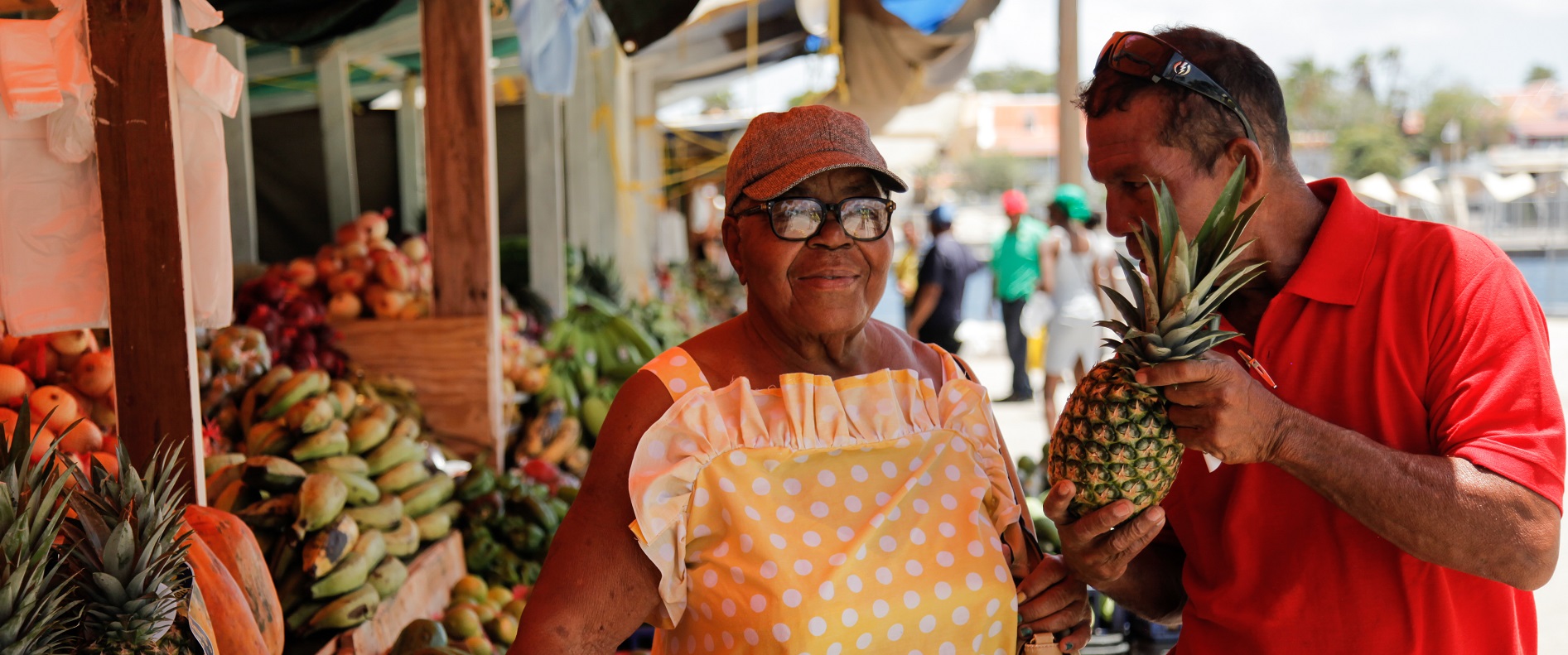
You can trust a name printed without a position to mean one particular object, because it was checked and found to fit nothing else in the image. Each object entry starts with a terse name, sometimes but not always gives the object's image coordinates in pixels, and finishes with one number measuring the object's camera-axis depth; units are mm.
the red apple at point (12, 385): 2975
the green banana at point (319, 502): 3441
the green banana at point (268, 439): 3926
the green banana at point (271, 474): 3506
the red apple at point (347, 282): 5734
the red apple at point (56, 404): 2959
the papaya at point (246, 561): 2484
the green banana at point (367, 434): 4242
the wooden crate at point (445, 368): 5141
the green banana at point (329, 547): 3330
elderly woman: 1912
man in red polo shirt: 1698
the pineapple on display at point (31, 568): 1499
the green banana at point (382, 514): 3789
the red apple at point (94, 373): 3227
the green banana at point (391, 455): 4242
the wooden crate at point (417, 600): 3332
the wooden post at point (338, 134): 8219
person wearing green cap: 9703
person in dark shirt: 10500
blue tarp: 8789
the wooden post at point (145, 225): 2369
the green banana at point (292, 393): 4148
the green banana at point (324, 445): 3896
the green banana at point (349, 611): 3273
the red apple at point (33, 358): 3123
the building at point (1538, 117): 63125
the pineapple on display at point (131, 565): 1658
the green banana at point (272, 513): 3422
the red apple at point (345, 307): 5566
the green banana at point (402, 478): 4230
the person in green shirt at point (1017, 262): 11070
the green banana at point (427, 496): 4258
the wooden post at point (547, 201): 6879
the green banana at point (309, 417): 3992
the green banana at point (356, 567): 3328
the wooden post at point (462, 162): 4895
